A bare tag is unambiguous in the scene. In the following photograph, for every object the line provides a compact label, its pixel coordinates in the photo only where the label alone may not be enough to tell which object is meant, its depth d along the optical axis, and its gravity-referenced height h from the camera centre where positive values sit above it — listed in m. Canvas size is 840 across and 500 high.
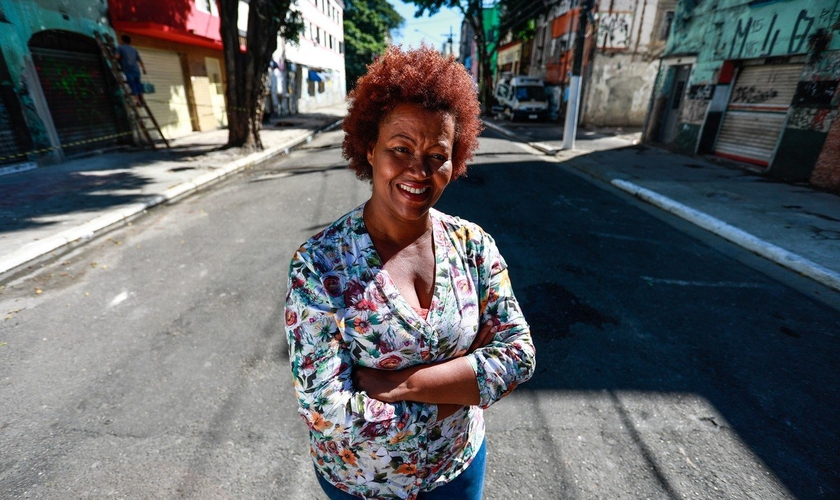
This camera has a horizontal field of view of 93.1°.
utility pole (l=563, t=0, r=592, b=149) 13.30 +0.01
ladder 11.38 -0.57
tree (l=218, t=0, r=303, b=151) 10.96 +0.81
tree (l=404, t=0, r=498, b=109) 27.80 +5.08
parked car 22.78 -0.04
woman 1.20 -0.68
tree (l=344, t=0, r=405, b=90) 49.72 +7.49
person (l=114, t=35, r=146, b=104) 11.73 +0.64
